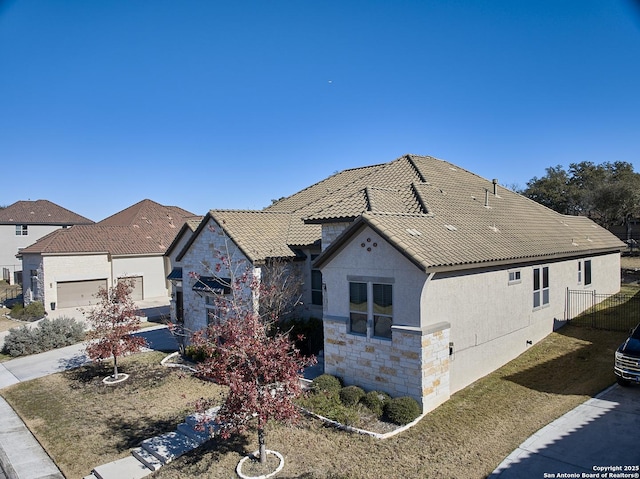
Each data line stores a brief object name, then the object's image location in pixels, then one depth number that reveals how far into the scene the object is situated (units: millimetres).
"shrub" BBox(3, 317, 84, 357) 21656
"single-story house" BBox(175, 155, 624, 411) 12080
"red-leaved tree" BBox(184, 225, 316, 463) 9031
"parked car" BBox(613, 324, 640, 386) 11812
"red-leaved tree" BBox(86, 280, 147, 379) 16484
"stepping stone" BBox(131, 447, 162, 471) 10211
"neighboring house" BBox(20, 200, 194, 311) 31062
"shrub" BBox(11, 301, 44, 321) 29828
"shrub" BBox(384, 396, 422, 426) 11203
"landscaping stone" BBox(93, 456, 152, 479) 9914
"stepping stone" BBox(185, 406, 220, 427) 11820
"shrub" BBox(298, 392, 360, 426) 11555
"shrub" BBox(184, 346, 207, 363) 17800
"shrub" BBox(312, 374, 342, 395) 13047
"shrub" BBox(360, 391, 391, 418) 11891
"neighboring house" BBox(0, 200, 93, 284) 49406
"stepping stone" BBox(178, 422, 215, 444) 11266
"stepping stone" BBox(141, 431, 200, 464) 10508
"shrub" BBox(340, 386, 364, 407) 12352
